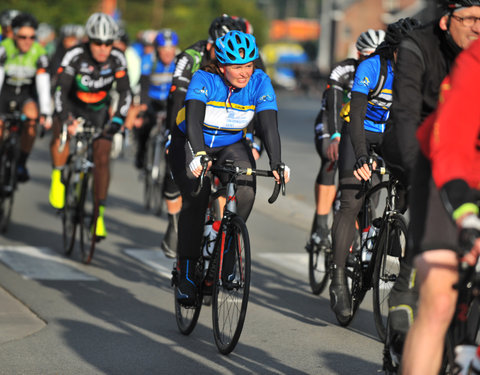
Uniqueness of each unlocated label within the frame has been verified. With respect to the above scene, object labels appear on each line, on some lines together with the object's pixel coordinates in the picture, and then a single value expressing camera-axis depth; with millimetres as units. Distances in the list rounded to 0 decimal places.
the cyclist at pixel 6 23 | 26855
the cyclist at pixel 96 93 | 19219
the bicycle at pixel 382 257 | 12305
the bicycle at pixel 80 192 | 19281
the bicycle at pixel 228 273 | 12406
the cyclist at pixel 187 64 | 17187
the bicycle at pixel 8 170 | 22187
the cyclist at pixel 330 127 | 16281
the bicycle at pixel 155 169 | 26266
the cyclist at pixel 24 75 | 22641
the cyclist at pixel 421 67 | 8969
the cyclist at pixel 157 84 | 28437
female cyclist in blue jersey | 13008
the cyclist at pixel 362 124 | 13578
